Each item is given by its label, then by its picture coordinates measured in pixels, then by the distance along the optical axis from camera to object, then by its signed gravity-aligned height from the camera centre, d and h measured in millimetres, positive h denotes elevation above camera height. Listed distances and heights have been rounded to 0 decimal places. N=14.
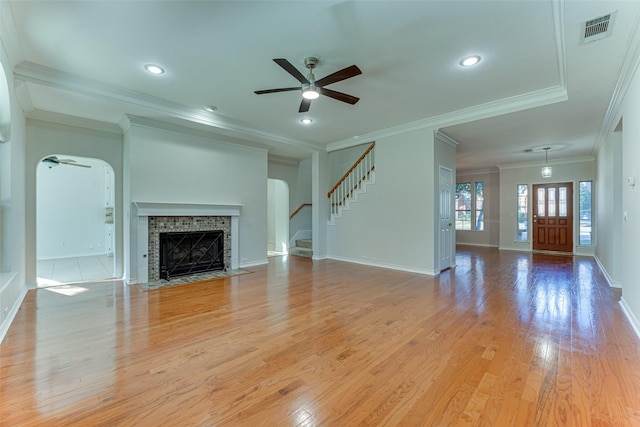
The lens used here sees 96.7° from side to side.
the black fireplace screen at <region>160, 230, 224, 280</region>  5316 -796
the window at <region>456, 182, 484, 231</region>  10320 +231
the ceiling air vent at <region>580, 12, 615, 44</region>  2496 +1687
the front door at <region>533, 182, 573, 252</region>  8445 -148
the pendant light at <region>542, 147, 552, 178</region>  7281 +1096
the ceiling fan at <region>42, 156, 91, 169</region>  6625 +1245
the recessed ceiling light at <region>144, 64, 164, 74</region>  3463 +1780
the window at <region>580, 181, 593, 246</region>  8148 -84
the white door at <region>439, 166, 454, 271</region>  5887 -128
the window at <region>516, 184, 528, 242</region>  9164 -28
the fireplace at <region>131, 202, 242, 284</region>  4961 -259
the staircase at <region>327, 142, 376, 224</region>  6773 +706
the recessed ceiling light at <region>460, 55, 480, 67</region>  3236 +1763
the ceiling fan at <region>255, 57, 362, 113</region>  2994 +1484
